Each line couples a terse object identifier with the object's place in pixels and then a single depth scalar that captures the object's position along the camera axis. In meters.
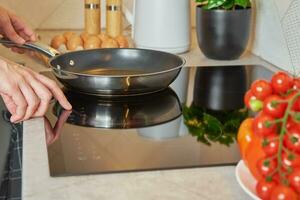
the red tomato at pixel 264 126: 0.46
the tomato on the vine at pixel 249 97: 0.50
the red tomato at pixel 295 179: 0.44
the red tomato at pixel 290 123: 0.46
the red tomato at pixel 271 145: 0.46
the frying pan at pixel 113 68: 0.85
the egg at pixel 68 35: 1.20
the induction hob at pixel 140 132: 0.64
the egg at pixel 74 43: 1.17
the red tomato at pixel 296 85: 0.50
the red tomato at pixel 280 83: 0.49
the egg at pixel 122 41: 1.20
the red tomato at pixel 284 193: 0.44
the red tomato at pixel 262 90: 0.49
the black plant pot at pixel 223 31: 1.12
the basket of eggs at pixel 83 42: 1.18
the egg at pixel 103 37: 1.21
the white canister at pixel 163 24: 1.19
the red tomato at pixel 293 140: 0.45
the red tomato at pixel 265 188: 0.46
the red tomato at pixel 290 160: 0.45
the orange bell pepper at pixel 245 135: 0.53
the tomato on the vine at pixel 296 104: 0.47
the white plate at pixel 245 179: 0.50
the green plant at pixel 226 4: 1.13
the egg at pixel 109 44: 1.18
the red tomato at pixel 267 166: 0.46
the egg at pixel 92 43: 1.18
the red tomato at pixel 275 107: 0.46
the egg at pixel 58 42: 1.18
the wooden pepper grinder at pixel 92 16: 1.30
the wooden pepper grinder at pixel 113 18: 1.29
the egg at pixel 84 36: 1.21
